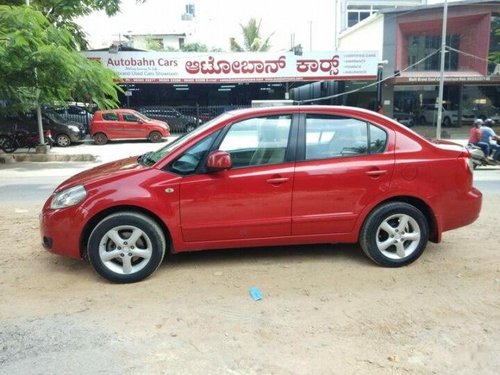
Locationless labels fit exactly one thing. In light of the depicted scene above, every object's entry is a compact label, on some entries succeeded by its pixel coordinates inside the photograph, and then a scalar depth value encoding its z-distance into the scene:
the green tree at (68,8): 19.52
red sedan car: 4.38
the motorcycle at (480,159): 13.12
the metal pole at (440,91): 22.67
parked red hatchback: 22.62
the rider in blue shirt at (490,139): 13.61
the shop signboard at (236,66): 25.66
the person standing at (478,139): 13.66
